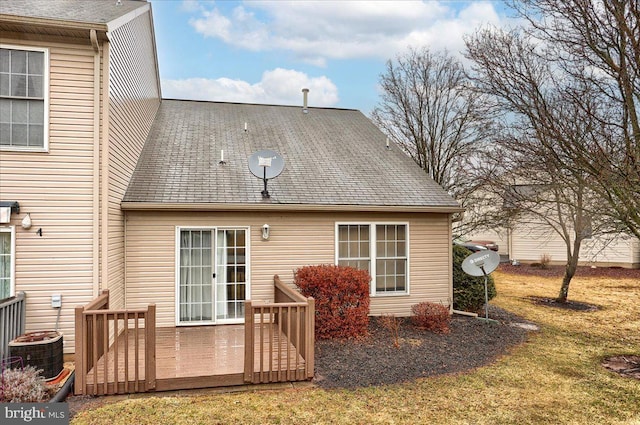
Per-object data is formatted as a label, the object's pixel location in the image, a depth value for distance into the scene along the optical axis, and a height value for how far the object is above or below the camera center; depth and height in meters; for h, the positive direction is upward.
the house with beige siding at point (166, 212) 5.58 +0.32
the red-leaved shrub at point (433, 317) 7.85 -1.75
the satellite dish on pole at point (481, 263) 8.85 -0.76
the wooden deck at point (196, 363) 4.92 -1.86
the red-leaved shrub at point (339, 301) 7.09 -1.28
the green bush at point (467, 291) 9.68 -1.50
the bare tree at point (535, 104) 5.82 +1.98
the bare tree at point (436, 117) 13.40 +3.89
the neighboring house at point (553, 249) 18.12 -0.98
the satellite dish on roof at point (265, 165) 8.12 +1.32
